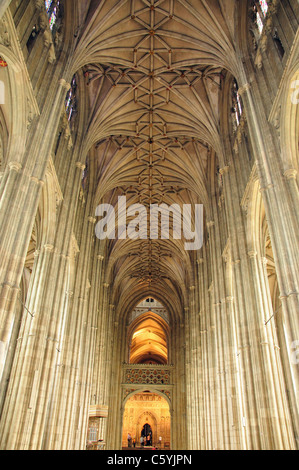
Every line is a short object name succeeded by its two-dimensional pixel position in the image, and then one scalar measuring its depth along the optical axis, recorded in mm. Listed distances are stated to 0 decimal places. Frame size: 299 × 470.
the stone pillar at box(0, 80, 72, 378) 9062
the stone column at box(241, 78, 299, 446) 9117
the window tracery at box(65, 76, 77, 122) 17617
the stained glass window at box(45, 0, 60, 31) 13719
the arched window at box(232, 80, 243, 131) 17284
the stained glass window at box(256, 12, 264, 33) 13877
